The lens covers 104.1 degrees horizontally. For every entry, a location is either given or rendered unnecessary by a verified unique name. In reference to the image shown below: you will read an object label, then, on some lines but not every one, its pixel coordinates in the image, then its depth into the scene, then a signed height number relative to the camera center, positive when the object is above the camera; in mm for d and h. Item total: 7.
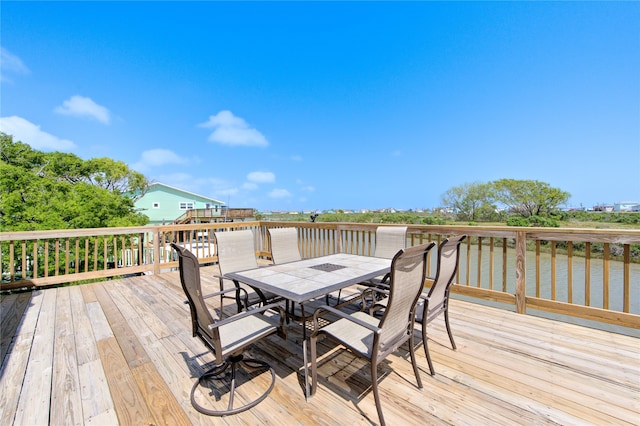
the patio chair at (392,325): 1458 -722
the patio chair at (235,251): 3189 -498
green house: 19247 +664
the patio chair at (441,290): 1989 -661
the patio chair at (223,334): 1520 -853
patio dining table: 2012 -614
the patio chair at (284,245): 3586 -462
